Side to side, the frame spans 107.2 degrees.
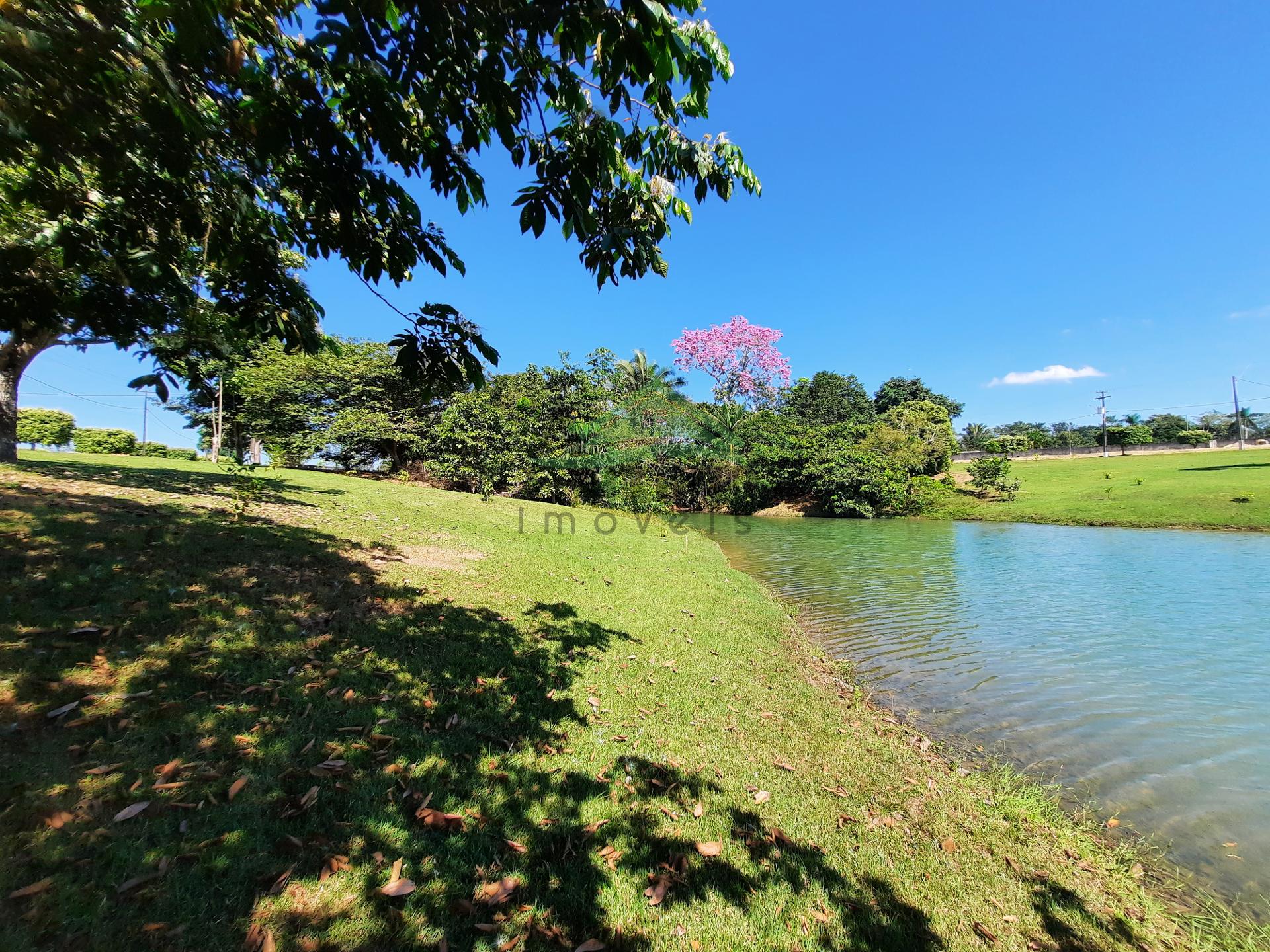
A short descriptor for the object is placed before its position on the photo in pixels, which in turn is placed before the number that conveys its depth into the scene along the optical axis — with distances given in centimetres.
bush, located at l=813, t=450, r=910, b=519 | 2770
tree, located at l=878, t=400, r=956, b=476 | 3344
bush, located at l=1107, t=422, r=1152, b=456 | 5494
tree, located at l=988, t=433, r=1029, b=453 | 3875
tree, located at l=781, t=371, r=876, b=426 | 4103
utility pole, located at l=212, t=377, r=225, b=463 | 2073
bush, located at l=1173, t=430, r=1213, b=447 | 4866
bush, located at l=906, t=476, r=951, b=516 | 2845
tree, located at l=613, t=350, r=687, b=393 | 3000
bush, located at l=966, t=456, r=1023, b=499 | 2808
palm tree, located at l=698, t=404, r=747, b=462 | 2962
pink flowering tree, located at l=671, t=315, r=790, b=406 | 3631
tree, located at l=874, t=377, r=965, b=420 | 5088
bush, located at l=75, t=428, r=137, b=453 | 2181
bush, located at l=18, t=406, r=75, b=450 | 1942
